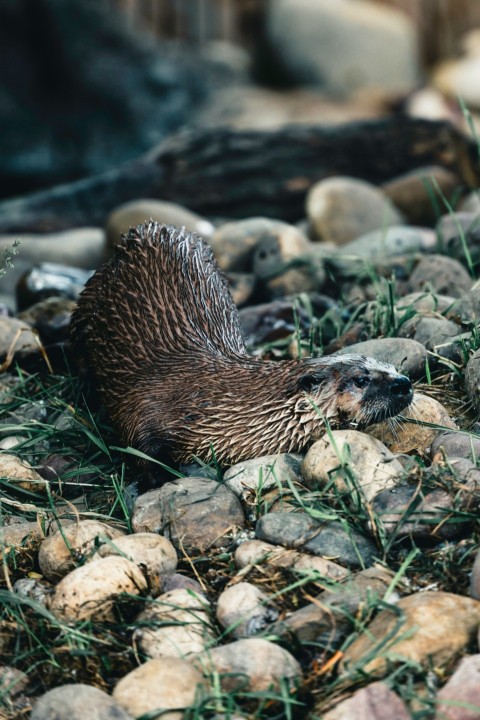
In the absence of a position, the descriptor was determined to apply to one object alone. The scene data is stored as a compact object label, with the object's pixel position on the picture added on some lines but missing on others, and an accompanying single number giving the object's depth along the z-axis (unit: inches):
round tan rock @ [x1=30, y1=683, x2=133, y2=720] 175.0
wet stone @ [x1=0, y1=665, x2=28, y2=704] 195.5
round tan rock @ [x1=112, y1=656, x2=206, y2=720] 180.5
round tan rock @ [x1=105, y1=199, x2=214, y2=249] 488.1
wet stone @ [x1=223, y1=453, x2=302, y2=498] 244.7
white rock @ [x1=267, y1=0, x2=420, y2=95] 957.8
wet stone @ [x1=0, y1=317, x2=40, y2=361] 342.0
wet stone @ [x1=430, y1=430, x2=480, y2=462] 242.2
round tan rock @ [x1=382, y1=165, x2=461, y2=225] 536.1
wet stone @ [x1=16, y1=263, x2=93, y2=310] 411.8
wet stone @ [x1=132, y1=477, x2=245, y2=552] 233.9
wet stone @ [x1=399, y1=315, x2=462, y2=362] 298.5
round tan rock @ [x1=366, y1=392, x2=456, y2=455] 257.4
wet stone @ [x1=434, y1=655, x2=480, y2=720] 173.7
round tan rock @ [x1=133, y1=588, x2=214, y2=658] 200.2
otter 261.7
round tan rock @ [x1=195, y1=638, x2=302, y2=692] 186.4
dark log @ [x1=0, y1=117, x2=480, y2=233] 573.3
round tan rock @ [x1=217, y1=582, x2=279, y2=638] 203.6
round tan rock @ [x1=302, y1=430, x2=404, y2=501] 230.7
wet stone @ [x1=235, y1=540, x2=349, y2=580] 213.6
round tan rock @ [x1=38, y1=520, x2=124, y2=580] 227.1
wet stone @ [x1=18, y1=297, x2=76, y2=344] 365.4
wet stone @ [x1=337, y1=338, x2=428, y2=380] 288.2
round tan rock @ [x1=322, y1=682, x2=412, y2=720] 173.3
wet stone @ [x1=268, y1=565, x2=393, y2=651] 196.7
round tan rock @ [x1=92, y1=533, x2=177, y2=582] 220.2
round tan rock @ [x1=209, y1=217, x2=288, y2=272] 432.1
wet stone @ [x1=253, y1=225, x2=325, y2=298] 406.3
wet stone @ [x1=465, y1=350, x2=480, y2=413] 271.3
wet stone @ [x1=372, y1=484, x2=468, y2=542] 218.5
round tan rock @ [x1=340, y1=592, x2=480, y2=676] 186.4
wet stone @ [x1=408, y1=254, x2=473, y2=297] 355.3
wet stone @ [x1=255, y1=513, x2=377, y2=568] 217.9
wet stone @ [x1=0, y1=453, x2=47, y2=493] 273.4
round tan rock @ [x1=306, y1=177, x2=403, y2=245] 505.4
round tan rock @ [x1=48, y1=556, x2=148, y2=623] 208.2
